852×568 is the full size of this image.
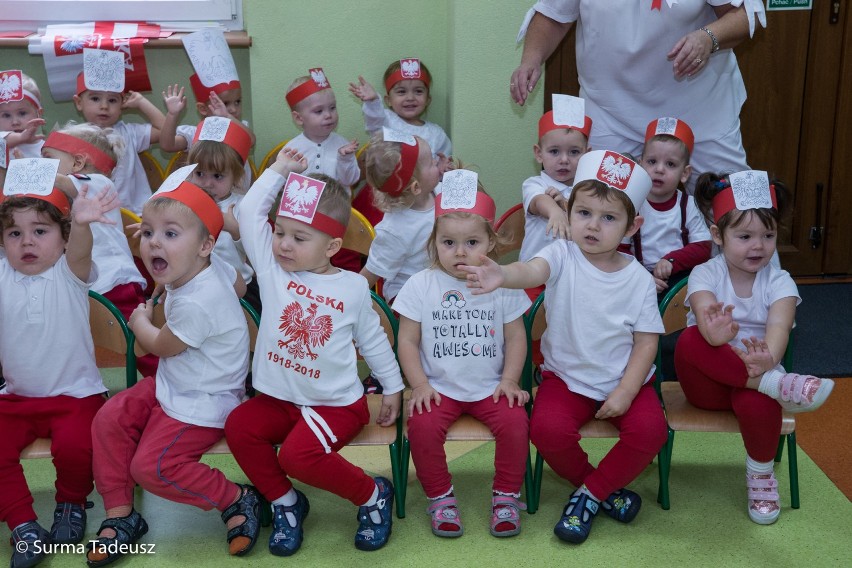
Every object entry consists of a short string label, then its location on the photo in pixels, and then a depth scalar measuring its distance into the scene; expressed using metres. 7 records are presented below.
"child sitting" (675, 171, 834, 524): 2.75
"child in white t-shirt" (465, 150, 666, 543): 2.74
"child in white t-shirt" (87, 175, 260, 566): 2.65
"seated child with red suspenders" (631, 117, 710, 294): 3.39
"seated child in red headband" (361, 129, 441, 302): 3.34
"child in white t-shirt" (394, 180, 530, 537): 2.77
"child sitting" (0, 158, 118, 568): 2.71
